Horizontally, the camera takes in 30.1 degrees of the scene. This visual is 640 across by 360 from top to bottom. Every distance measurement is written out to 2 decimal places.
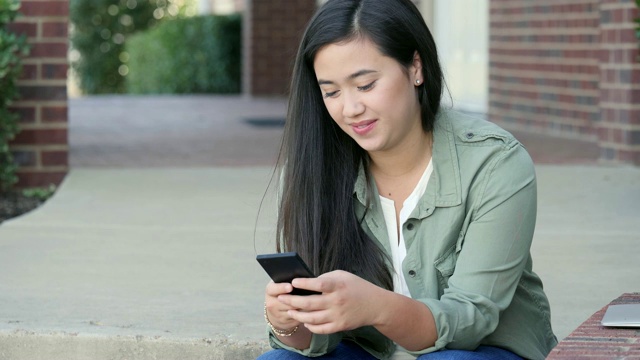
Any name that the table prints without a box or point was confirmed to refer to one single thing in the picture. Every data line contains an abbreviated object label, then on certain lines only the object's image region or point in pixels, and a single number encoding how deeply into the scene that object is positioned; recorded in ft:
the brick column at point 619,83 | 24.44
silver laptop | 8.31
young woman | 8.76
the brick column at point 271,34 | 54.80
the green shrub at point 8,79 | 21.74
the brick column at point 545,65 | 30.91
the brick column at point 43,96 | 23.56
